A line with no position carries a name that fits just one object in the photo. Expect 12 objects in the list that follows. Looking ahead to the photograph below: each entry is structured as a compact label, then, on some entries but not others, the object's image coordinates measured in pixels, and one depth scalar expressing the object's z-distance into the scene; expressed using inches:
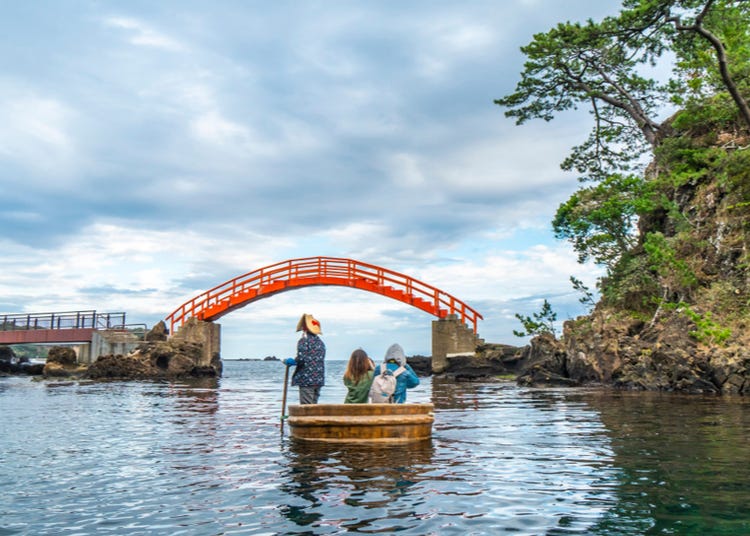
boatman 424.8
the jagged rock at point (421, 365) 1680.6
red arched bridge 1421.0
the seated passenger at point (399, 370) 392.8
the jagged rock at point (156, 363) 1362.0
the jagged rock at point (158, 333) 1551.4
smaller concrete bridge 1617.9
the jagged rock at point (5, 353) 1853.0
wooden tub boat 358.6
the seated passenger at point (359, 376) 402.0
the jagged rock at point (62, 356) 1518.2
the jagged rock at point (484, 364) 1346.0
